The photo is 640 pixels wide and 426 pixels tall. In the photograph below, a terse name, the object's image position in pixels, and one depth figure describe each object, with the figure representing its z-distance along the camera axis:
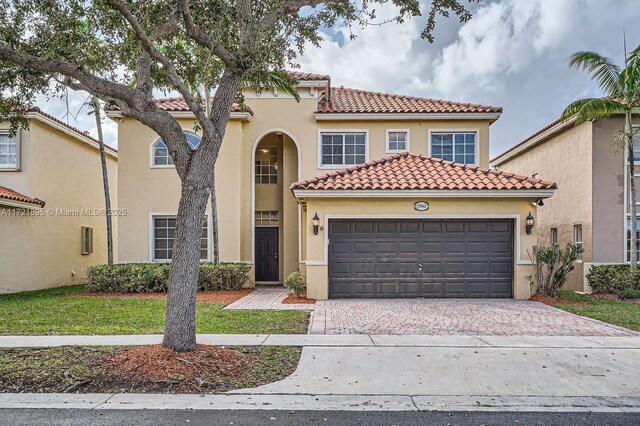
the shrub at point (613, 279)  13.98
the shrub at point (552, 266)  12.95
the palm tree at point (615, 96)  14.12
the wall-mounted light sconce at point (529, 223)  13.13
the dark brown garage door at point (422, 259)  13.27
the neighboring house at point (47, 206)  16.14
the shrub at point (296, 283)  13.30
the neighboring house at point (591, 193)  15.80
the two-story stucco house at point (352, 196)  13.26
